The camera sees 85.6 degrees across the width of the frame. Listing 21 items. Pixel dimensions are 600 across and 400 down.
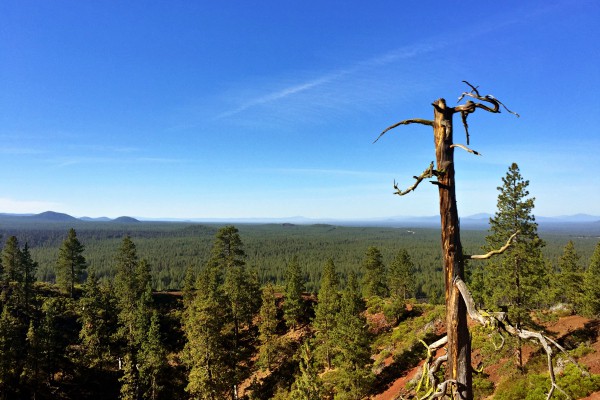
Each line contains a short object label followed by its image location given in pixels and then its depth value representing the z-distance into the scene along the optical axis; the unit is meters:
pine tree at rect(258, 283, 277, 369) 37.22
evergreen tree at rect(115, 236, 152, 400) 35.25
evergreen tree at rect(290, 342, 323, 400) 21.45
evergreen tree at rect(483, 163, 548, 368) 20.58
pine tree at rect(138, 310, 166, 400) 33.16
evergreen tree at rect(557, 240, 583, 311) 38.17
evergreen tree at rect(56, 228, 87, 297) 50.19
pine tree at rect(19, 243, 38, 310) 45.73
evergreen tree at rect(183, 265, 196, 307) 45.65
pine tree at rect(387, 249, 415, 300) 56.50
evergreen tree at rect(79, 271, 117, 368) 35.72
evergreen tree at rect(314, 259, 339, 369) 36.06
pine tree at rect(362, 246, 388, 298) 55.50
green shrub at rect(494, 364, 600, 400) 14.64
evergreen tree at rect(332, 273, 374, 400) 27.12
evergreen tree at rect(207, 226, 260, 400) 41.50
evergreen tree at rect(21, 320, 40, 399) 30.74
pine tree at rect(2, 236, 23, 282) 47.84
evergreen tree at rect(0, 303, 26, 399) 29.78
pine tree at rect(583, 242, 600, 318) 31.33
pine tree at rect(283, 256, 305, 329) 42.94
